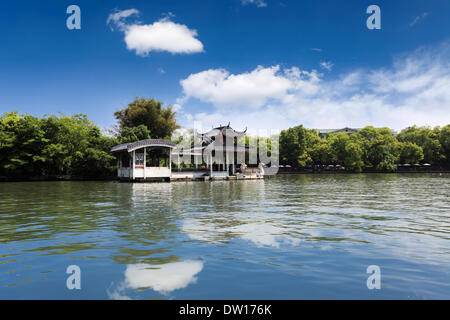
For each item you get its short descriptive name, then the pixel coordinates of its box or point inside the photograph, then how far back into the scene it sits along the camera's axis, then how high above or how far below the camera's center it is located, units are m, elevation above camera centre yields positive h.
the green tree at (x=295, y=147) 64.81 +3.92
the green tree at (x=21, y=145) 34.78 +2.76
